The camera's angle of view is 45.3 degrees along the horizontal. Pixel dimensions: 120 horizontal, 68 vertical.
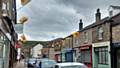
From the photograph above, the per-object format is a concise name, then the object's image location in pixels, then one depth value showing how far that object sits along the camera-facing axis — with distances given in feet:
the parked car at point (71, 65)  23.59
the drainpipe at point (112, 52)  57.49
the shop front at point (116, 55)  55.54
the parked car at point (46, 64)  44.92
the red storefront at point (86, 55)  72.85
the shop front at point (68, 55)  92.89
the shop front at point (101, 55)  60.54
